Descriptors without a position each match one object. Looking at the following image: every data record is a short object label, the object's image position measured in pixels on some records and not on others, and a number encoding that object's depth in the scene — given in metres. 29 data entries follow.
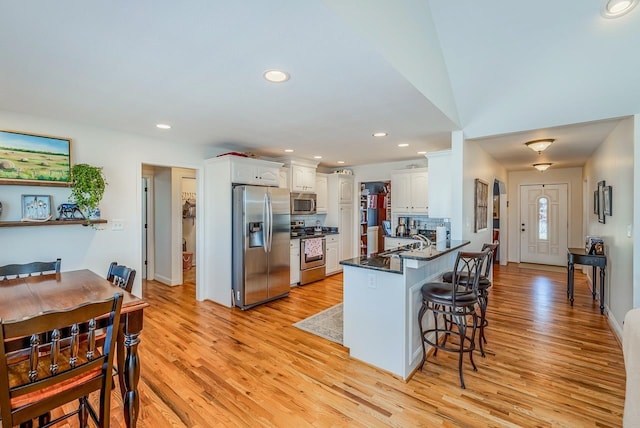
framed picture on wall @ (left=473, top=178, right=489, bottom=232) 4.35
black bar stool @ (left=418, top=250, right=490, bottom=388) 2.41
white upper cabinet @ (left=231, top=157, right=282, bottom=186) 4.25
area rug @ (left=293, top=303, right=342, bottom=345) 3.29
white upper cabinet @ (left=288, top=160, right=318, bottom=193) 5.46
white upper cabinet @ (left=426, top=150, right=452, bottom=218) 3.92
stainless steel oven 5.33
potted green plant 3.12
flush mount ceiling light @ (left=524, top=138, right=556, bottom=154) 3.92
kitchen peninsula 2.49
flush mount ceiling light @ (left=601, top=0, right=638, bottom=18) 2.22
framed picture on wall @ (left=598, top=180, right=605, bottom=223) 4.02
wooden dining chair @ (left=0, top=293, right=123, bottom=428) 1.22
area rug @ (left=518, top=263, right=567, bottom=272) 6.74
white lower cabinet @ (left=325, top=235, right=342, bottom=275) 6.02
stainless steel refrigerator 4.11
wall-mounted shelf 2.78
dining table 1.76
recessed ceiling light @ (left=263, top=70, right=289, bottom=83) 2.07
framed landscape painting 2.88
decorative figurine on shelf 3.17
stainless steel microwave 5.58
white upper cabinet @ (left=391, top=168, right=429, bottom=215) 5.61
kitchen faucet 3.29
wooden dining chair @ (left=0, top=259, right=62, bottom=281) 2.43
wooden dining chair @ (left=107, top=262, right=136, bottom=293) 2.25
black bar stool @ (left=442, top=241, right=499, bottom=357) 2.86
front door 7.12
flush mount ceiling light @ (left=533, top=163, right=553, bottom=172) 5.91
